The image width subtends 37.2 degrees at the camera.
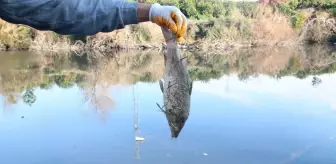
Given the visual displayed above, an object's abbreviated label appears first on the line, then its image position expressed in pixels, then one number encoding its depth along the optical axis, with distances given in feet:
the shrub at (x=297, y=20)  62.90
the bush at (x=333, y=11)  65.10
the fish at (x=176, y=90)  5.04
